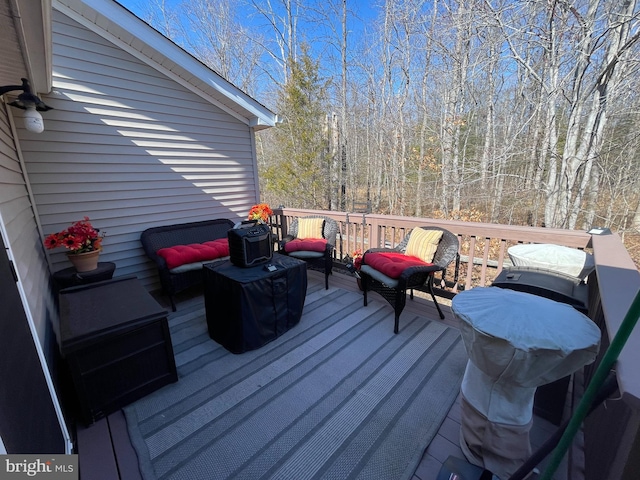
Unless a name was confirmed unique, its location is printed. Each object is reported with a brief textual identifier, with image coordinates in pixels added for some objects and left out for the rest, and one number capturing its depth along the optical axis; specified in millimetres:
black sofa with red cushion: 3047
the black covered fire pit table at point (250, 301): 2211
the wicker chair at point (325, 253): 3455
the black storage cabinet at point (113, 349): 1600
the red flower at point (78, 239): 2596
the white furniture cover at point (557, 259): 1781
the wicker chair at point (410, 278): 2509
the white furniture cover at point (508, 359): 1016
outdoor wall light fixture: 1775
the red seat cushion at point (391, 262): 2543
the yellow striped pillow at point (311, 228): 3840
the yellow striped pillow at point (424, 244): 2752
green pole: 656
